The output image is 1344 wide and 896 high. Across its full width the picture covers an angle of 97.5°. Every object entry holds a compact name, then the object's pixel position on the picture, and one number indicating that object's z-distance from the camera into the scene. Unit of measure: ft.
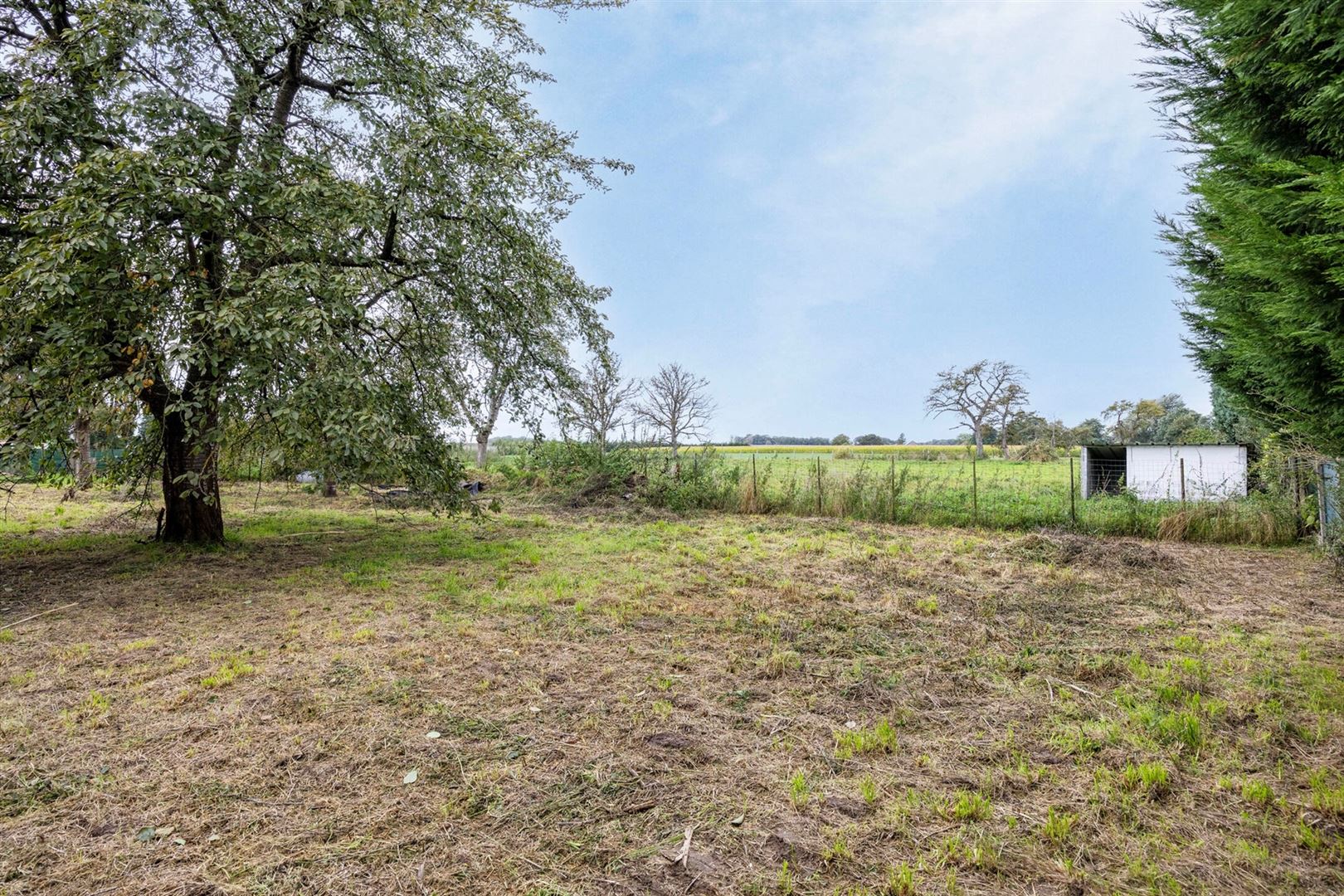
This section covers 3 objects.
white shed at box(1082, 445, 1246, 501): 30.01
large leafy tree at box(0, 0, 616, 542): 16.15
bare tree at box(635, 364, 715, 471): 90.58
